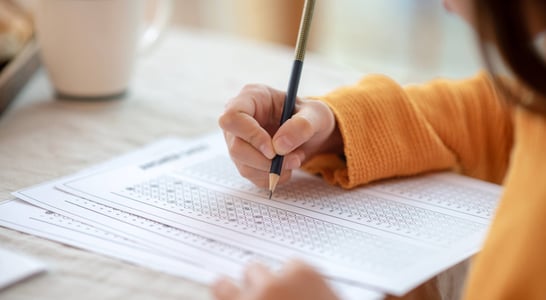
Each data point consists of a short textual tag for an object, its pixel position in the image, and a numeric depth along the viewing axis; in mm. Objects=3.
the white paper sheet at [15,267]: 650
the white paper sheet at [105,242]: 656
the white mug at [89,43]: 914
